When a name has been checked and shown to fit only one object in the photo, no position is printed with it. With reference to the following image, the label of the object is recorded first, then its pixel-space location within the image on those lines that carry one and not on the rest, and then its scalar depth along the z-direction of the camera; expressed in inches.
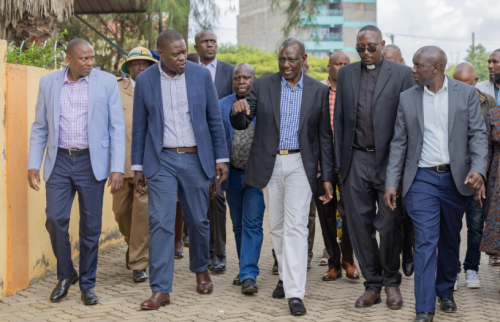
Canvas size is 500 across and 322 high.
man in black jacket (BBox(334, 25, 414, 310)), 230.1
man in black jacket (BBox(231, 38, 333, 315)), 227.0
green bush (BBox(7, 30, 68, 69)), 269.1
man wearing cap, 273.4
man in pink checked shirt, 233.1
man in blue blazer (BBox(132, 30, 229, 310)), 230.2
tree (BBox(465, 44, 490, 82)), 2768.9
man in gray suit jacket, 210.1
